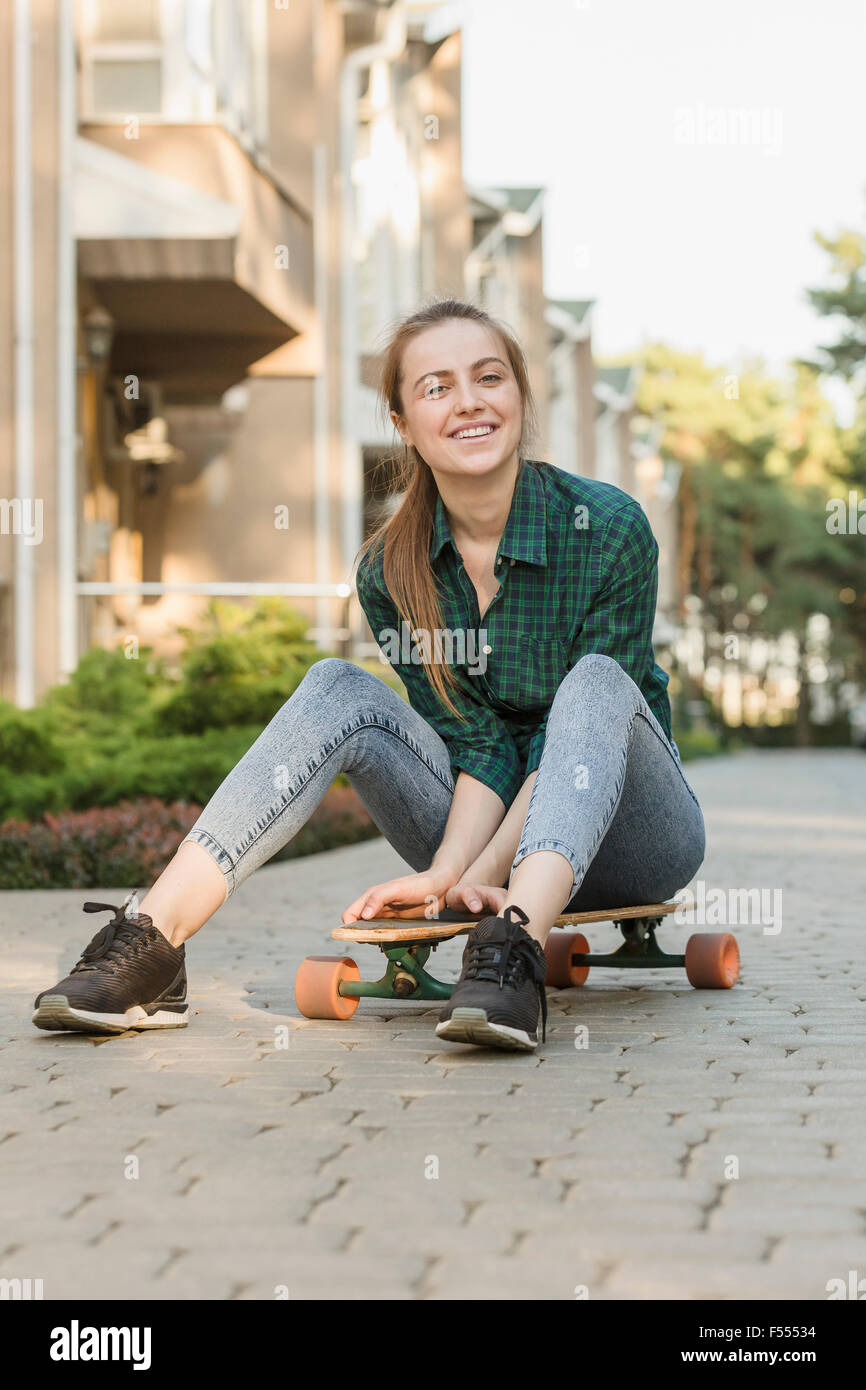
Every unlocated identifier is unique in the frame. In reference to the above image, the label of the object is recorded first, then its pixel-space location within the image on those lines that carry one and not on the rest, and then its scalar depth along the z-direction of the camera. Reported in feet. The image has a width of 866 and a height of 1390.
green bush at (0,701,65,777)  31.65
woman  12.53
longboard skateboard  12.68
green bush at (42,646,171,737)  36.01
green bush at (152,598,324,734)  36.42
